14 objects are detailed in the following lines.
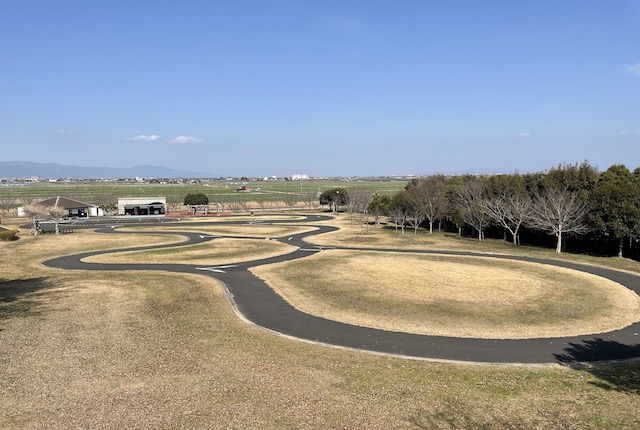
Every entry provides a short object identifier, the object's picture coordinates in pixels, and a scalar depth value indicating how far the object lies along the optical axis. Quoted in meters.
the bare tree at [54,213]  55.79
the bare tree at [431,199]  60.66
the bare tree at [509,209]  46.84
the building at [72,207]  79.44
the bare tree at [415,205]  61.28
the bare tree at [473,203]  51.78
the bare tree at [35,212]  55.82
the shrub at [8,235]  48.16
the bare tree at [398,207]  62.28
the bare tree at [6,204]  92.49
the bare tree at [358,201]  83.31
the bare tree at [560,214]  41.09
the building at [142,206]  89.12
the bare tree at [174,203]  100.82
